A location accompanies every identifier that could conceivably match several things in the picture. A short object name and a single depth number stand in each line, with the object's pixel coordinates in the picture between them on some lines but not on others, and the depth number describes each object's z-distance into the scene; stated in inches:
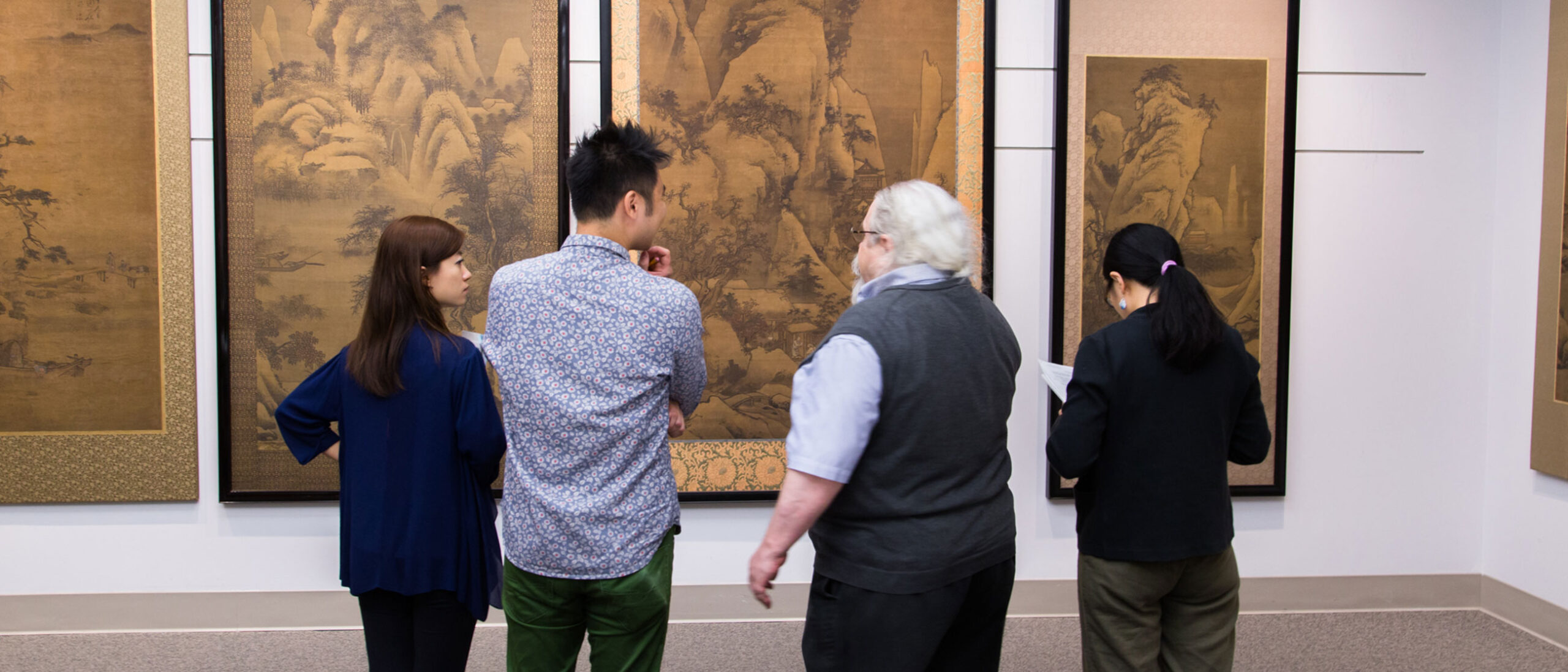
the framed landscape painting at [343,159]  121.6
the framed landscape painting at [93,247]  120.6
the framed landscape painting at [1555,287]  123.9
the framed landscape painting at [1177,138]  128.2
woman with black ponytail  73.2
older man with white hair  58.3
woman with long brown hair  71.6
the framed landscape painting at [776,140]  125.0
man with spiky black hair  64.2
